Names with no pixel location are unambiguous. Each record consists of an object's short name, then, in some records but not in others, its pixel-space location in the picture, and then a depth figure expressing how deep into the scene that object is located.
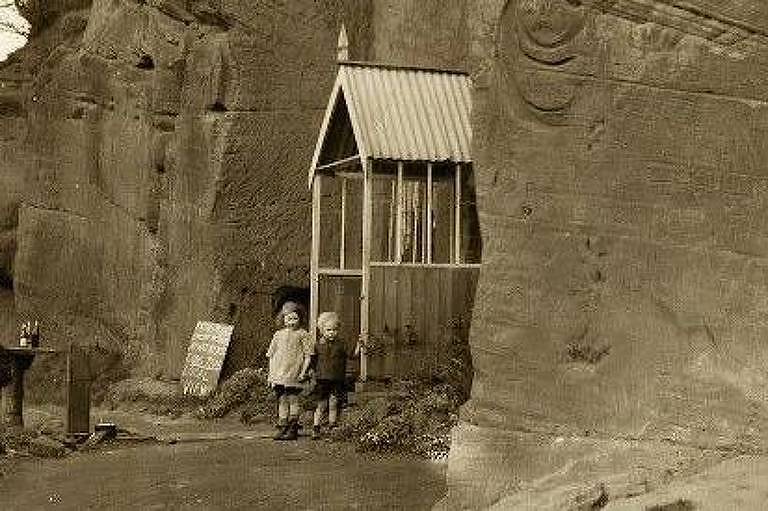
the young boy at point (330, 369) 12.91
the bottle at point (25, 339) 14.33
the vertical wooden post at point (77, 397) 12.67
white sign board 16.97
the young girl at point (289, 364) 13.02
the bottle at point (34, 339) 14.12
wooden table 13.35
